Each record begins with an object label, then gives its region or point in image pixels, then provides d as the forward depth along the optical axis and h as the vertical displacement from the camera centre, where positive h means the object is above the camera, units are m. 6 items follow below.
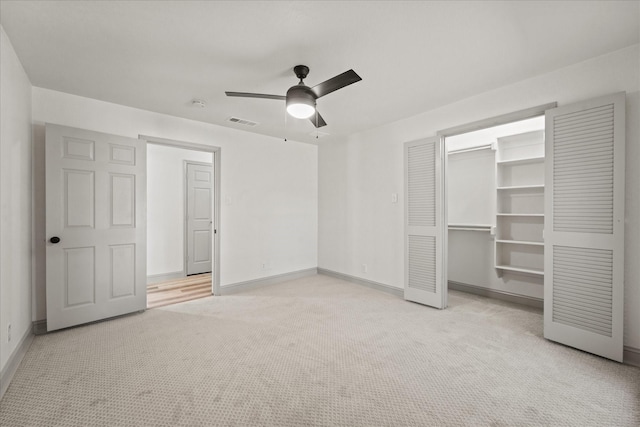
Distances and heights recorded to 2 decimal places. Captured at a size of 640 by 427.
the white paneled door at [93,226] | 3.00 -0.18
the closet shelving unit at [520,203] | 3.78 +0.12
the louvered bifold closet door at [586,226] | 2.35 -0.12
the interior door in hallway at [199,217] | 5.64 -0.14
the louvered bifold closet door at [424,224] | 3.68 -0.16
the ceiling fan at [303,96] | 2.29 +0.96
